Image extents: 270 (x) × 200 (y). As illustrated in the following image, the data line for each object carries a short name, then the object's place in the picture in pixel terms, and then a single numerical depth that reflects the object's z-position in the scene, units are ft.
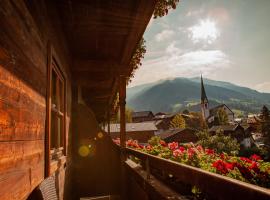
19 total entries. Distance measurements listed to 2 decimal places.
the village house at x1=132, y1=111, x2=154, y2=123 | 308.01
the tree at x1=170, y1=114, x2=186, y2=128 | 239.88
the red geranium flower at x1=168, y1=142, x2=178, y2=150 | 15.22
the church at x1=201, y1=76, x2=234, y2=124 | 301.48
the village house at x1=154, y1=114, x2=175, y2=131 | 280.95
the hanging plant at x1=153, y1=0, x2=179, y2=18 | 13.98
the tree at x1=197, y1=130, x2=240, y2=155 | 127.58
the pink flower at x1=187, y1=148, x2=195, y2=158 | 11.62
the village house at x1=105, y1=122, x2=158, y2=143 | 167.23
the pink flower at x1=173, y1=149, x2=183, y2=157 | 12.86
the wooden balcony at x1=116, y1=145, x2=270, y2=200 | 2.83
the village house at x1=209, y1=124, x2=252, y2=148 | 184.01
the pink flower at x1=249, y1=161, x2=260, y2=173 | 8.65
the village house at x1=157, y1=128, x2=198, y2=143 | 163.79
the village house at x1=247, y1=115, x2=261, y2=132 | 279.36
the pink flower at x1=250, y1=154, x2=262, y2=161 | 10.66
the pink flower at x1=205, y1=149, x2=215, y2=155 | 13.81
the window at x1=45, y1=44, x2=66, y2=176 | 7.19
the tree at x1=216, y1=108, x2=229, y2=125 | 256.43
